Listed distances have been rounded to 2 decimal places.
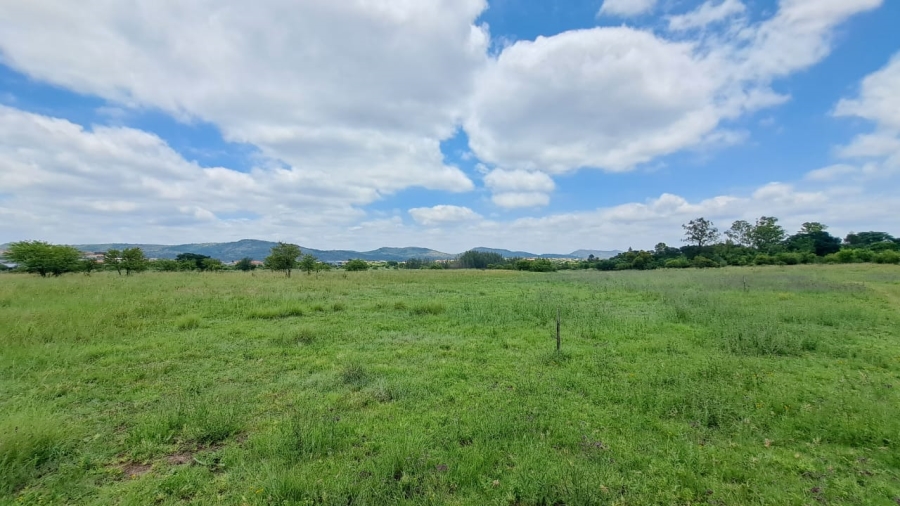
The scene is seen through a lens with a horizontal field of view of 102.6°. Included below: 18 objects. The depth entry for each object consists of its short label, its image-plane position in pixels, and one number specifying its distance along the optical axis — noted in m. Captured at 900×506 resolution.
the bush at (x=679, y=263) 59.31
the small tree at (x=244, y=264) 58.53
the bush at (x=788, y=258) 51.15
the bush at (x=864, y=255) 46.34
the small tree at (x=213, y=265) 47.97
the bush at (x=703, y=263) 57.90
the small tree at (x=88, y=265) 32.97
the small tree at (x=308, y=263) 36.06
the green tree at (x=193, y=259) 49.85
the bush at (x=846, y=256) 48.52
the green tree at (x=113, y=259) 32.07
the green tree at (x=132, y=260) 31.44
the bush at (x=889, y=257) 41.72
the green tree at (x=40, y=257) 26.28
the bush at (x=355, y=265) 50.38
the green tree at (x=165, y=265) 44.83
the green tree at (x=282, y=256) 33.38
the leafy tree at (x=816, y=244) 63.12
